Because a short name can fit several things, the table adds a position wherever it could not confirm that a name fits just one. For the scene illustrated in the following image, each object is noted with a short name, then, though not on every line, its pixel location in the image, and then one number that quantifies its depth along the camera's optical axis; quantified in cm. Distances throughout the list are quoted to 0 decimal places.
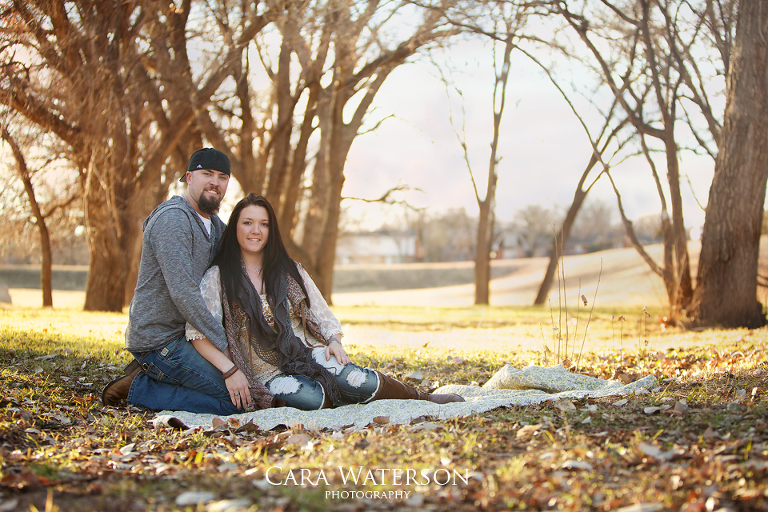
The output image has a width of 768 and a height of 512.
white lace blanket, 405
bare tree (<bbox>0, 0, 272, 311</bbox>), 889
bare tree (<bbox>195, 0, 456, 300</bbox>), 1265
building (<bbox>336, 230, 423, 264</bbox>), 8288
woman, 432
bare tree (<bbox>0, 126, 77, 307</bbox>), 1221
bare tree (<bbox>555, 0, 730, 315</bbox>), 1038
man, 427
